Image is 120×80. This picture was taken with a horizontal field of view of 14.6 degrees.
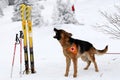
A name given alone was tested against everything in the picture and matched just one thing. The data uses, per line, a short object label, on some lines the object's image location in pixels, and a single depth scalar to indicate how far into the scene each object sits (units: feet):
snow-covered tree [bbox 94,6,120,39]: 39.35
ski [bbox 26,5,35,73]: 38.82
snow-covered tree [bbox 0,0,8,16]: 202.23
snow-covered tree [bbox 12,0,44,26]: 111.18
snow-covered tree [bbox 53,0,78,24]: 100.76
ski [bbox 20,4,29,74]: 38.55
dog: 35.24
